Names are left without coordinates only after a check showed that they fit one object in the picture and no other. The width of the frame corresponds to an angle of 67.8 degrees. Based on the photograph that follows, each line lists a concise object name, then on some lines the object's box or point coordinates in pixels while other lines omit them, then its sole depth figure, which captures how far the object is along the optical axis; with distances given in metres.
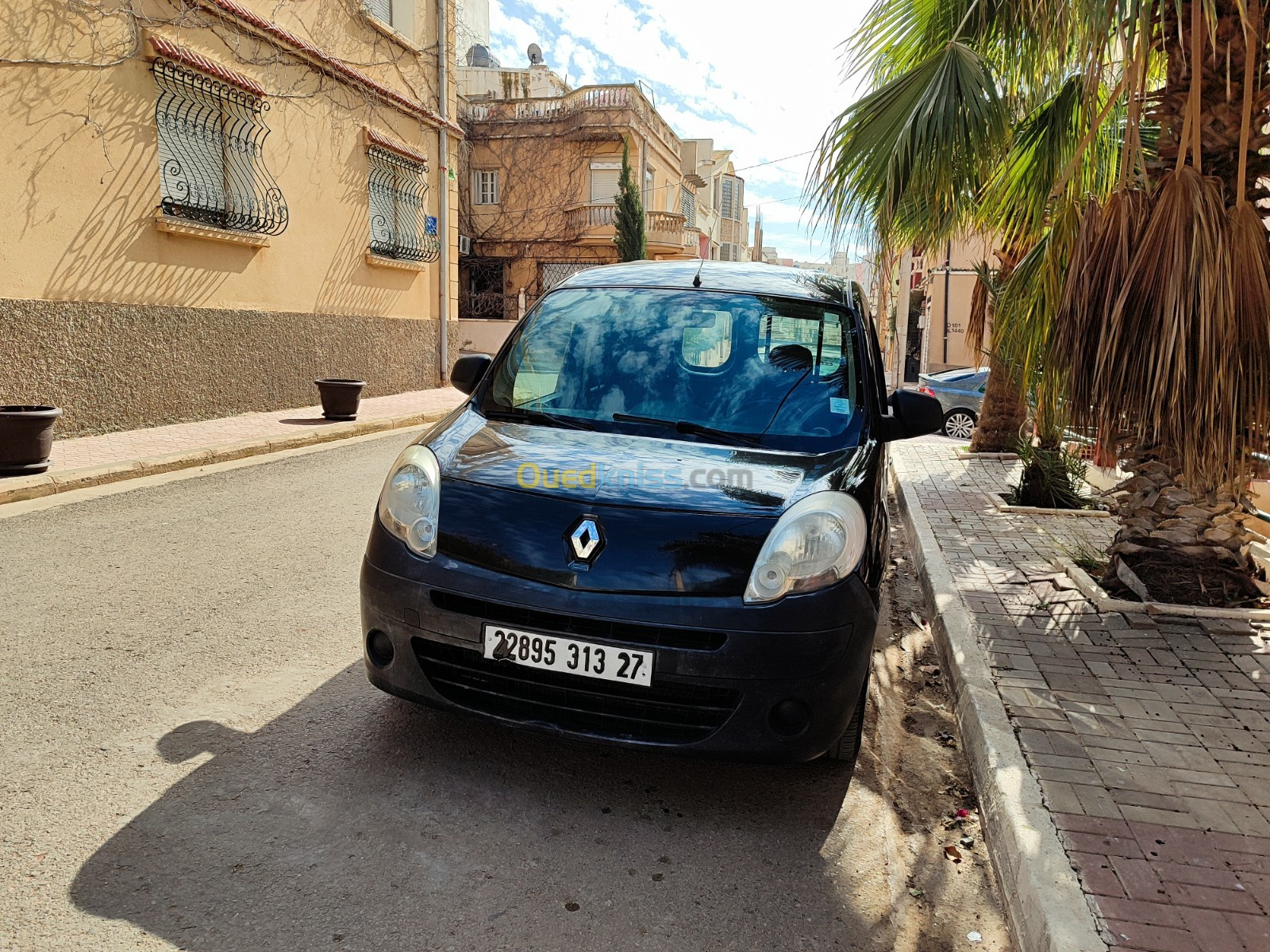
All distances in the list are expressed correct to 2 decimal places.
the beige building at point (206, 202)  9.76
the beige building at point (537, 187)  33.09
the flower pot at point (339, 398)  12.84
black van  2.73
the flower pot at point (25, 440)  7.62
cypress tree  31.67
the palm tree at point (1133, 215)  4.38
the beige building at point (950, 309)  28.36
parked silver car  16.53
